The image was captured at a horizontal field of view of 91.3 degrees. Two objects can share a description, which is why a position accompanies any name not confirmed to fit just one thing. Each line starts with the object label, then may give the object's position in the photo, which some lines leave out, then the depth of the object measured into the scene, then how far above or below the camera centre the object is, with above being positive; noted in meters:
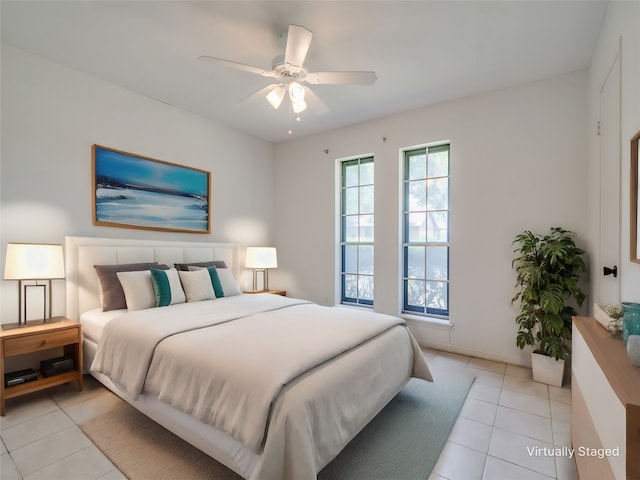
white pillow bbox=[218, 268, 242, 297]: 3.57 -0.54
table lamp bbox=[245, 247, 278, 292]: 4.37 -0.30
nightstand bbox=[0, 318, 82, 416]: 2.27 -0.84
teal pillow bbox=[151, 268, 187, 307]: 2.92 -0.49
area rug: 1.74 -1.31
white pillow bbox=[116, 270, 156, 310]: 2.82 -0.49
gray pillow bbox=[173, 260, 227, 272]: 3.54 -0.33
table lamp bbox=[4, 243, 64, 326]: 2.39 -0.22
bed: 1.43 -0.76
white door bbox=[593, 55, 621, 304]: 1.97 +0.35
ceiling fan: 2.11 +1.23
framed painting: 3.21 +0.49
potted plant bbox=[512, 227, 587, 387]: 2.68 -0.51
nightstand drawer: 2.28 -0.81
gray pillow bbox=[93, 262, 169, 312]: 2.84 -0.48
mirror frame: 1.54 +0.18
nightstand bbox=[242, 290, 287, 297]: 4.58 -0.81
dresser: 0.82 -0.56
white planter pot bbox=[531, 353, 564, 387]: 2.74 -1.17
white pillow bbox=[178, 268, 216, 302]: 3.20 -0.51
